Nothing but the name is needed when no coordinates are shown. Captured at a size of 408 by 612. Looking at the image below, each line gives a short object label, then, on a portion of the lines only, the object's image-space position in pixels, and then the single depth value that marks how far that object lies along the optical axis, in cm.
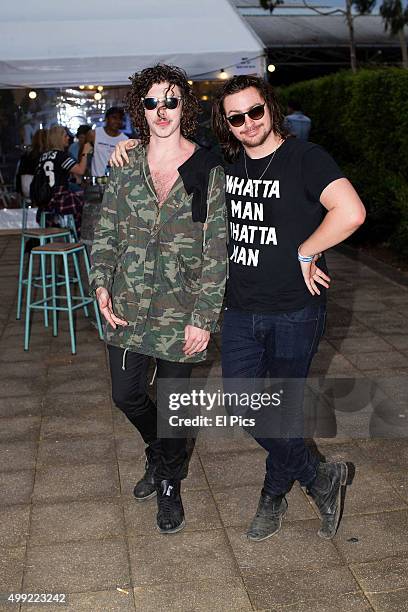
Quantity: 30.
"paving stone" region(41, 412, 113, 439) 471
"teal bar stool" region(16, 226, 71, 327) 672
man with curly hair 319
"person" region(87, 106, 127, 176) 869
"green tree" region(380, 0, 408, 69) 2525
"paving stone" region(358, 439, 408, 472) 415
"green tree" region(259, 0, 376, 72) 2492
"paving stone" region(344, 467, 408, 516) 370
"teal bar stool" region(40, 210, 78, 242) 734
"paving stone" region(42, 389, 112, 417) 506
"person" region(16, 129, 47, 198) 934
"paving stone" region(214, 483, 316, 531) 361
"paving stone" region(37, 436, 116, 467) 433
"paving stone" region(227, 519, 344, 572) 322
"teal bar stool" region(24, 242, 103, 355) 626
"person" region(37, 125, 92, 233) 731
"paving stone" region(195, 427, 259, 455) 441
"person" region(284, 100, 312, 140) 1269
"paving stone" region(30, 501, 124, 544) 351
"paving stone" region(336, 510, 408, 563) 329
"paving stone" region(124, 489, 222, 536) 356
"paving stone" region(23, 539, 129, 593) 311
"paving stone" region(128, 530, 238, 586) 316
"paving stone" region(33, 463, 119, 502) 391
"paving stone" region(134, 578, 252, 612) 296
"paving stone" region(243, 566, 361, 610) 299
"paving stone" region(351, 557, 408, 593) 305
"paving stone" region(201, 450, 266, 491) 402
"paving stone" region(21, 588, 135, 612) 296
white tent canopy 1177
